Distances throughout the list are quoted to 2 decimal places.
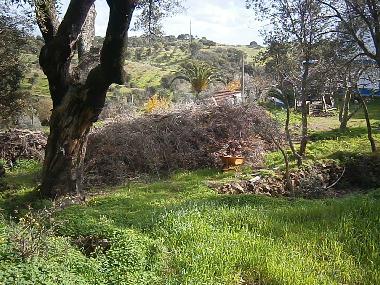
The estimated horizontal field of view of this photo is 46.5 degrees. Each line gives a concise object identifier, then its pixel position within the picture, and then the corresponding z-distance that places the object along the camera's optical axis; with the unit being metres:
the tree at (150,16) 10.16
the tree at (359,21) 12.03
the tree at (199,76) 25.78
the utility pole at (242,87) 22.34
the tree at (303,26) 12.53
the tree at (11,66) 11.08
